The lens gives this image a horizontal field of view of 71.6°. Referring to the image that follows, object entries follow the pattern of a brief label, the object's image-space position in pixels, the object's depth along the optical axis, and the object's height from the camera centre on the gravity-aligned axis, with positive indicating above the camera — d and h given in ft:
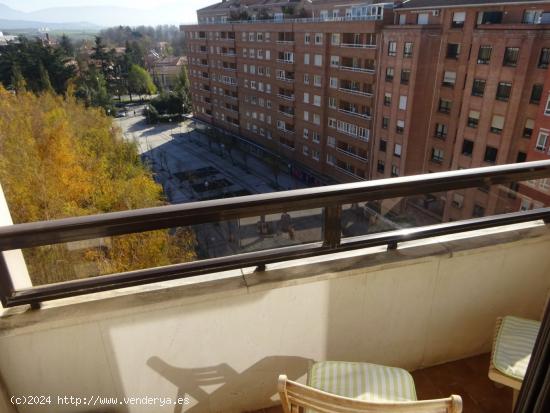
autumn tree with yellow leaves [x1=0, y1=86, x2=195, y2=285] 35.27 -12.05
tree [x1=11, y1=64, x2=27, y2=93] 77.05 -5.84
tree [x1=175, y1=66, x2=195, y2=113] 151.82 -16.30
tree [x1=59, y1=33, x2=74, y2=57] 166.67 +2.91
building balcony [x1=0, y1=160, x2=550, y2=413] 4.55 -3.21
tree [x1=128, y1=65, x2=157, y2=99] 177.68 -15.33
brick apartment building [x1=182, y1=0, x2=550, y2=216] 49.47 -6.07
